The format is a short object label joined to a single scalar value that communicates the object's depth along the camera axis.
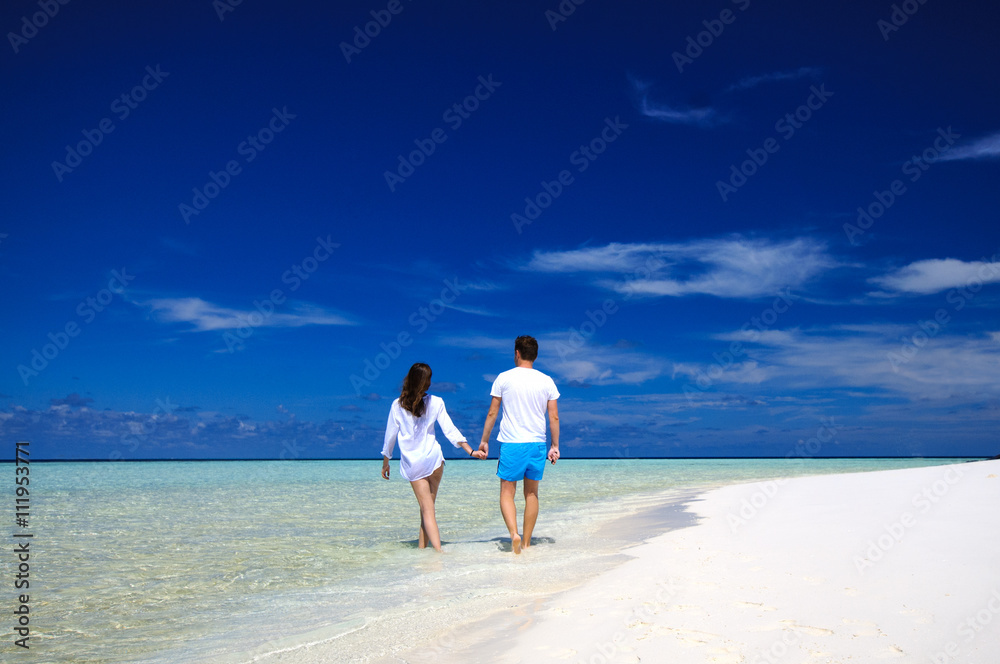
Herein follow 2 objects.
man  6.62
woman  6.76
